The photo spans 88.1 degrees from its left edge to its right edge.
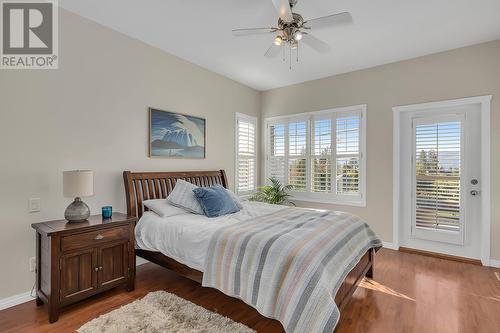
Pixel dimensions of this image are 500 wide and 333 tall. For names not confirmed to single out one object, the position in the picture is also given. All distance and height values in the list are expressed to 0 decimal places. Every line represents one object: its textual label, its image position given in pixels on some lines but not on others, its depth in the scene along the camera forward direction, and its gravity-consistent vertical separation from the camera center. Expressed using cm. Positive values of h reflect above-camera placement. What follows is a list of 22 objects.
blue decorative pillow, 305 -44
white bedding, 235 -68
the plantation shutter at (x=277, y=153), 536 +27
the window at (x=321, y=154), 445 +23
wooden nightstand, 216 -86
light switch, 248 -39
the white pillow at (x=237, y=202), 342 -49
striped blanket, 170 -77
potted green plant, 485 -55
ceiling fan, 220 +131
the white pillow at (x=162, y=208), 296 -50
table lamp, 238 -24
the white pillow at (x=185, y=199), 312 -42
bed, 233 -55
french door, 357 -21
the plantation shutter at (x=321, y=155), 474 +20
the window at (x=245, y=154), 506 +24
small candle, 266 -50
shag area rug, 201 -128
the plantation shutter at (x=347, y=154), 444 +21
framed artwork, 355 +45
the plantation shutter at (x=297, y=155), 506 +22
